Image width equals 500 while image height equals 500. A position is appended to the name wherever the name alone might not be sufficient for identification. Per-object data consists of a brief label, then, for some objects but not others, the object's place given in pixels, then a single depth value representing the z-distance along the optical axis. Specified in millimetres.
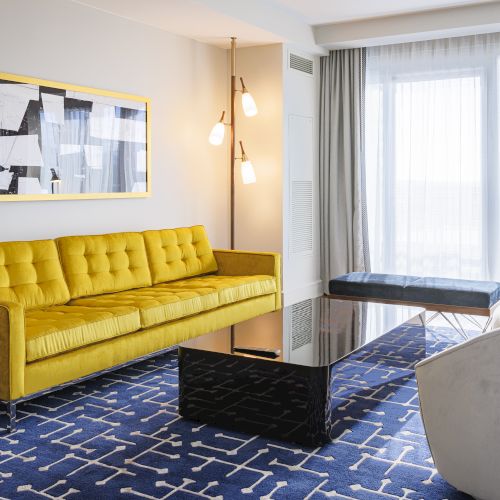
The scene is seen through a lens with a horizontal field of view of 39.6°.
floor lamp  5941
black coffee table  3111
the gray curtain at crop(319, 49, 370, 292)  6672
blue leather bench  4950
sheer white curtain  6090
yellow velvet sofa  3418
